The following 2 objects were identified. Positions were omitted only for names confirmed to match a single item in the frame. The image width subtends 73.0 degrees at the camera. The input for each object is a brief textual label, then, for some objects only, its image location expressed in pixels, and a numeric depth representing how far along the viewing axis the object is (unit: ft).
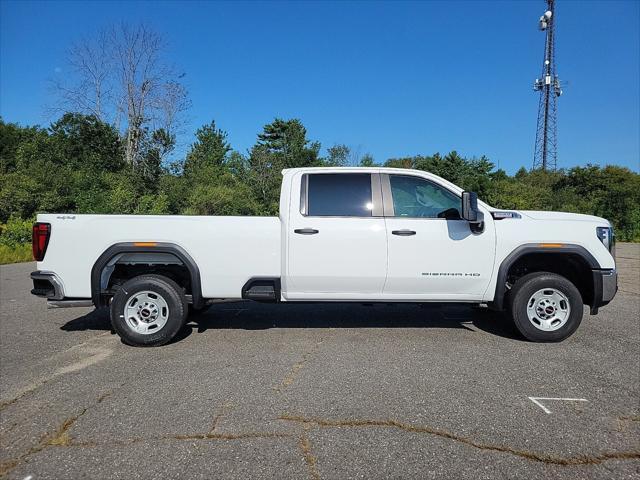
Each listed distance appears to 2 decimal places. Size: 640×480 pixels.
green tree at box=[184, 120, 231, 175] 125.57
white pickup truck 16.15
